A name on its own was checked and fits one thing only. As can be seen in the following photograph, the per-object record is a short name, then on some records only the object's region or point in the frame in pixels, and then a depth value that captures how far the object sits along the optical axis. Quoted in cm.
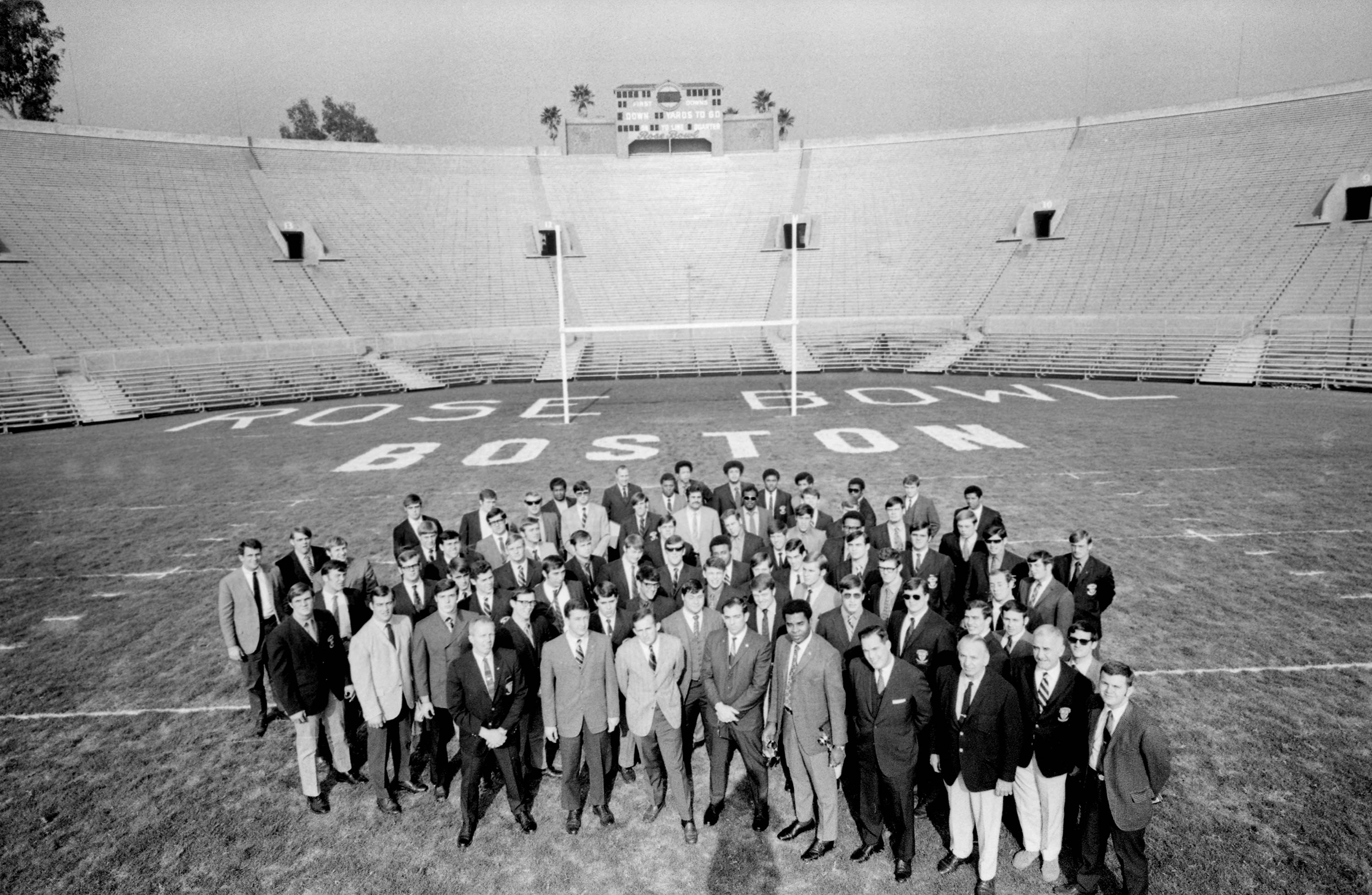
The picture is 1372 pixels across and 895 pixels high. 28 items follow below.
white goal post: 2138
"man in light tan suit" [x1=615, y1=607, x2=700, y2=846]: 557
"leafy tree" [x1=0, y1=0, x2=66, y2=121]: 4781
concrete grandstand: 3056
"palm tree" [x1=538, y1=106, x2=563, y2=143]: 8419
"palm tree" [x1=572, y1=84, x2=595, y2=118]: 8488
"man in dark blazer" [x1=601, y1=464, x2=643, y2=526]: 998
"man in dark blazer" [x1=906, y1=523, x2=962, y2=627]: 722
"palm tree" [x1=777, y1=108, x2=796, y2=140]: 8194
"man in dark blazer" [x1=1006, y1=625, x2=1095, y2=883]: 484
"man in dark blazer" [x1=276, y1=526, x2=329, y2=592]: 746
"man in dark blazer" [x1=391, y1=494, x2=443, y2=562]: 859
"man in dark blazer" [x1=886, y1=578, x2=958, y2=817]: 556
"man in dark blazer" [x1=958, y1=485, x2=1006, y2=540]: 800
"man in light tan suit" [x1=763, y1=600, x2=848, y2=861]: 520
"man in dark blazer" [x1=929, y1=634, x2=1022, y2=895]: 476
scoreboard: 5141
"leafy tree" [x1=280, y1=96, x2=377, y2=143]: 8025
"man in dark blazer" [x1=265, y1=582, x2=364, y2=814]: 578
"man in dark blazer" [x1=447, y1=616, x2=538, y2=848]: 547
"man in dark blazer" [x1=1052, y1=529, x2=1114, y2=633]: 686
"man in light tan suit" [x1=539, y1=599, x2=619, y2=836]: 561
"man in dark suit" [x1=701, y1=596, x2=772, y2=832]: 549
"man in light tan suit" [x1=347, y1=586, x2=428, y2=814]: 578
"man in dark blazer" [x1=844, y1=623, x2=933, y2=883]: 497
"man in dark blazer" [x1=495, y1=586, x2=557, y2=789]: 590
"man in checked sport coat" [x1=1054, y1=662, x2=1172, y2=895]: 447
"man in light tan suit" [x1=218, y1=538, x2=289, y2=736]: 693
